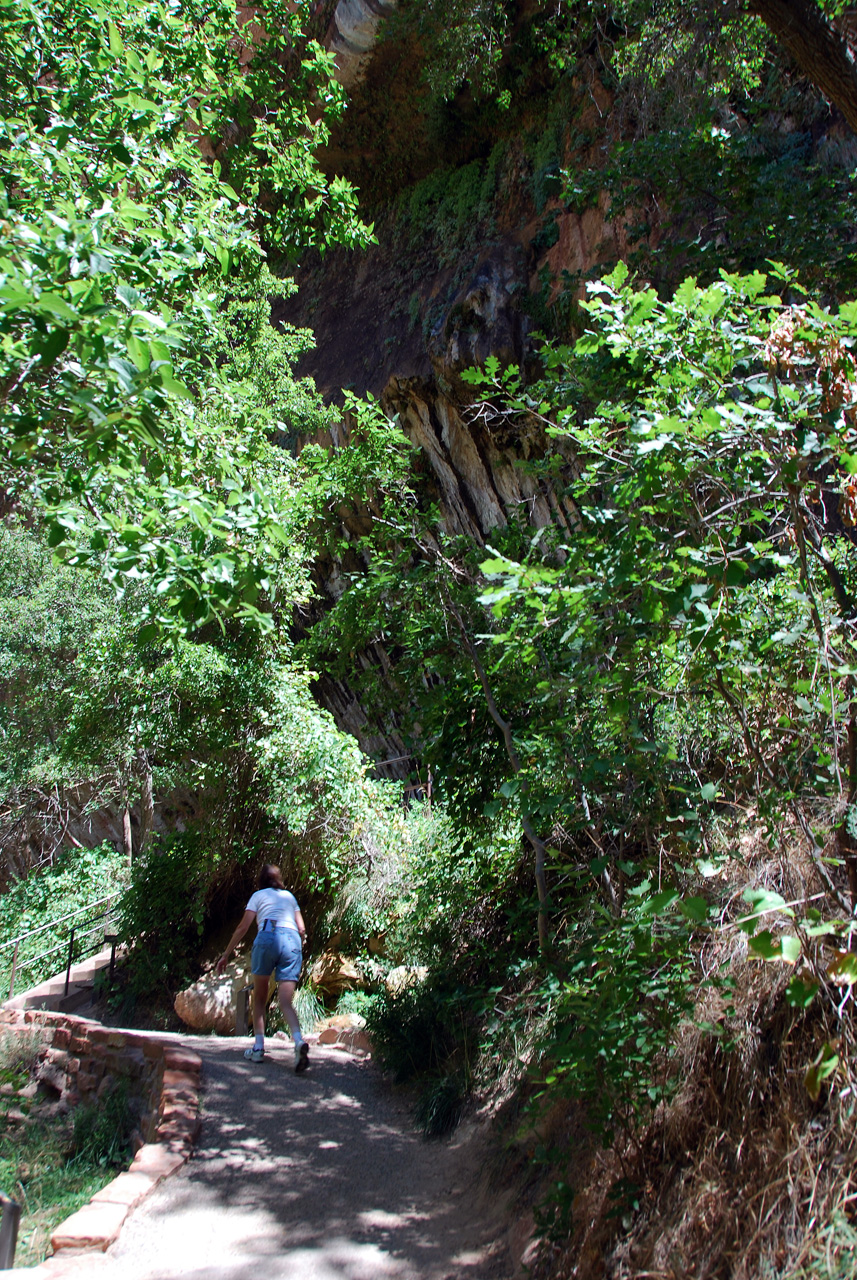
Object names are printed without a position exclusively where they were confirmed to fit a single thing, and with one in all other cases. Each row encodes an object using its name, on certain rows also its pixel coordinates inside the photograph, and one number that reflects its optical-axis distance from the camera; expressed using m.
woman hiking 5.54
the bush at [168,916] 9.23
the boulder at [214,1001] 8.03
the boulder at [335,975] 7.83
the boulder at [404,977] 6.26
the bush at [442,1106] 4.39
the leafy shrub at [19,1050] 5.74
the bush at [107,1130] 4.65
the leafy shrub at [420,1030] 4.98
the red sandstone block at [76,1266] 2.92
